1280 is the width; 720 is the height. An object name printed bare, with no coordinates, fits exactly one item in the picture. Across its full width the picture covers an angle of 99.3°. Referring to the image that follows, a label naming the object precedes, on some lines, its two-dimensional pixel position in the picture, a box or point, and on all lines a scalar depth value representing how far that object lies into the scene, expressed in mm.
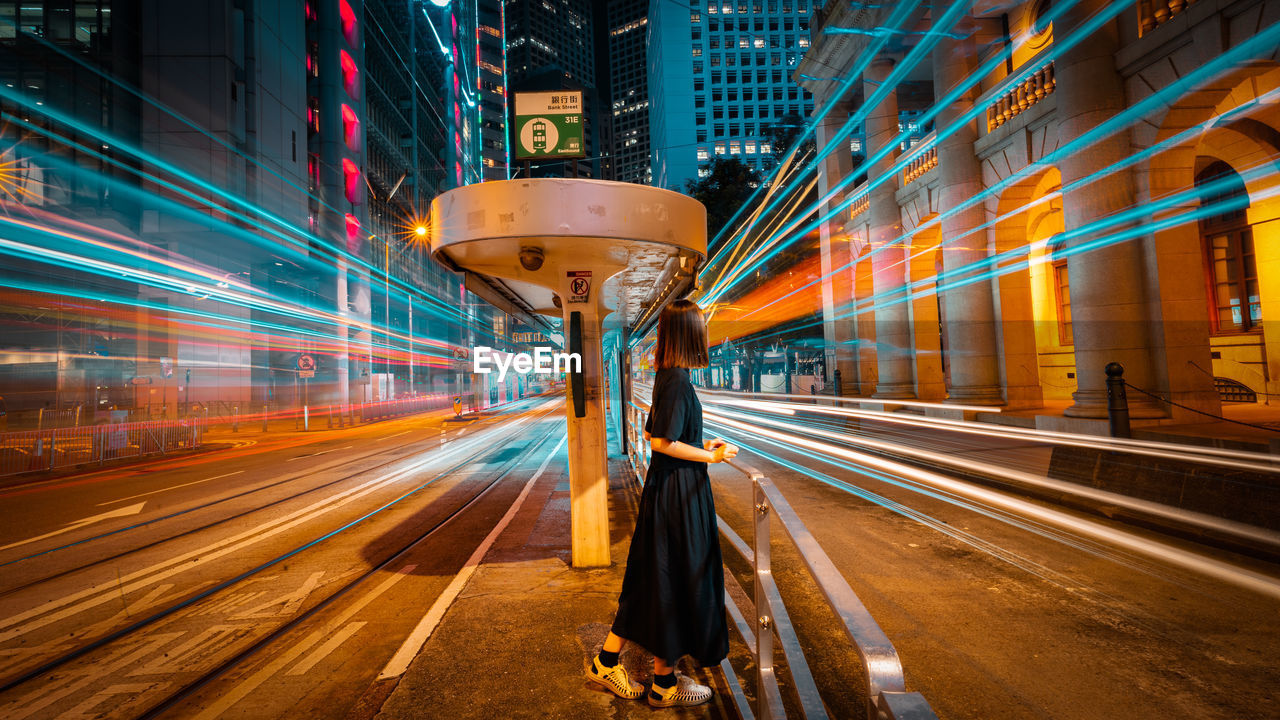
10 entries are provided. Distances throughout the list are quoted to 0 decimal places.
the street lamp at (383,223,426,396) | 49419
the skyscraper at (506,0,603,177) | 150875
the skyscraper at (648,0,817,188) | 90562
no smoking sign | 5148
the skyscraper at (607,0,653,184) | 160750
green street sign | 5531
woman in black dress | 2746
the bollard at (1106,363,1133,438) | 8039
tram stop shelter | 4176
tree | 32438
